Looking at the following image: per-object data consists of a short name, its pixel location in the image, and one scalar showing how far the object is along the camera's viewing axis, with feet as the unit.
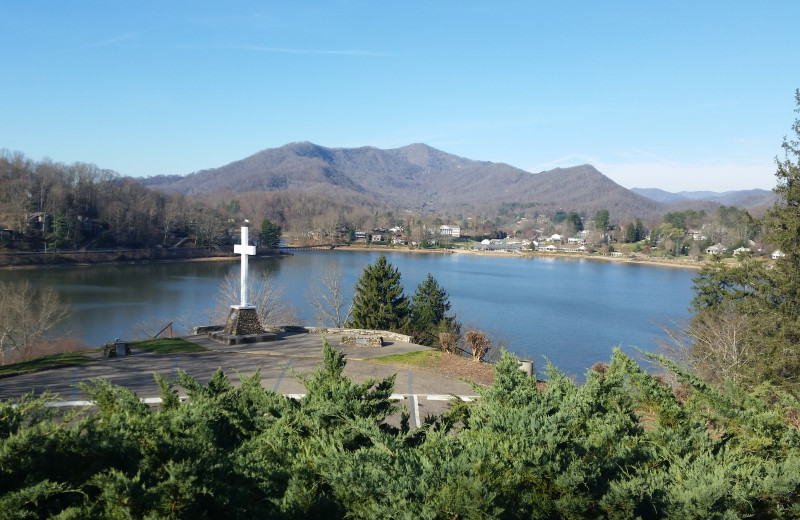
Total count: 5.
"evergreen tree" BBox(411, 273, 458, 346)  77.10
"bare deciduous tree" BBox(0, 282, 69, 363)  78.99
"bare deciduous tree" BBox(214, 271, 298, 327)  104.88
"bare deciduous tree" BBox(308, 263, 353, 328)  111.23
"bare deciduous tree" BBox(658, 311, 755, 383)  53.72
